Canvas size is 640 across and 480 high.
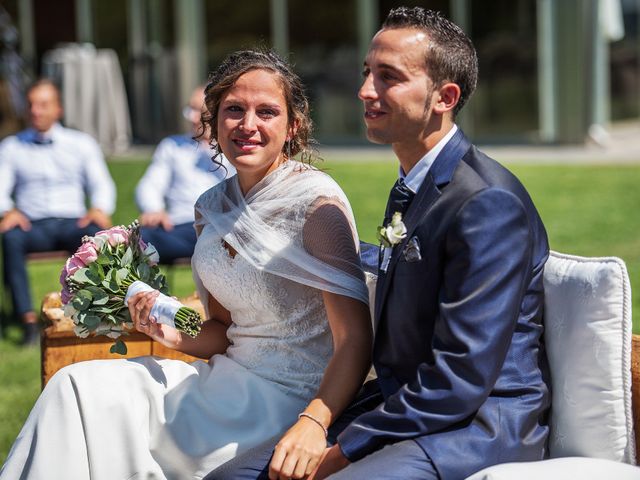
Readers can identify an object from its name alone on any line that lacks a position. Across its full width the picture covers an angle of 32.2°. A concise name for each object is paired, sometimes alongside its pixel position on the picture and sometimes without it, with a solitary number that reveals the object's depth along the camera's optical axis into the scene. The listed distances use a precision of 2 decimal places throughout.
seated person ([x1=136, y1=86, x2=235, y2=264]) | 8.02
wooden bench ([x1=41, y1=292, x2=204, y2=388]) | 4.27
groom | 2.79
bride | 3.23
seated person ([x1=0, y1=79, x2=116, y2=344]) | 7.97
